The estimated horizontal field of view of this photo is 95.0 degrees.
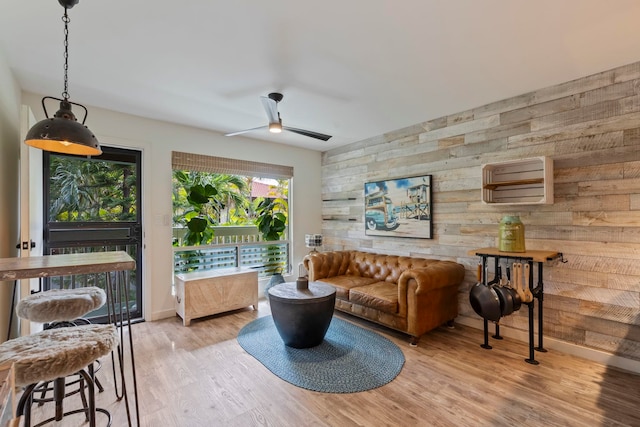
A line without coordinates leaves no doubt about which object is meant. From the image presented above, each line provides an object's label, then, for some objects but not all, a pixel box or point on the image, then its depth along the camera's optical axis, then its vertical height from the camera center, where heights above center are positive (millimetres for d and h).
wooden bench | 3549 -999
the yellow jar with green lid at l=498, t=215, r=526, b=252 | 2736 -219
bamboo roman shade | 3933 +714
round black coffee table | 2748 -959
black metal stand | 2596 -769
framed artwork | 3846 +80
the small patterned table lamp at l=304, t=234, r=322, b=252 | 4848 -443
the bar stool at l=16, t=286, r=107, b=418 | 1735 -569
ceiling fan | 2742 +986
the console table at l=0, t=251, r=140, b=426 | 1207 -238
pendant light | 1550 +458
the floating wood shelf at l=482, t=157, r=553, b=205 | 2742 +307
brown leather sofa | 2945 -892
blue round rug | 2309 -1323
